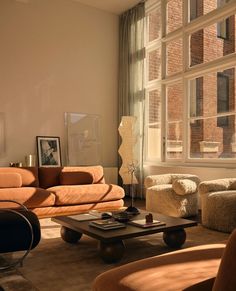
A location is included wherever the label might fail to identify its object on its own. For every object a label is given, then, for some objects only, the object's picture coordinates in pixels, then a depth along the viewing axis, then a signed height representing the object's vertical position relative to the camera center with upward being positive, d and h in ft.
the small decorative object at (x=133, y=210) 11.19 -2.25
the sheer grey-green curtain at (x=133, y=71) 21.40 +5.03
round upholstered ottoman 12.10 -2.50
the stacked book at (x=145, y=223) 9.23 -2.28
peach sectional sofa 14.49 -2.13
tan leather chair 3.98 -1.73
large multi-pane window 16.70 +3.70
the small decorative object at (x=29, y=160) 18.90 -0.91
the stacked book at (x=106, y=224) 8.94 -2.24
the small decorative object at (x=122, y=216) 9.86 -2.23
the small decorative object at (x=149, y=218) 9.61 -2.17
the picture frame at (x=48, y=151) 19.90 -0.38
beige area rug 7.46 -3.17
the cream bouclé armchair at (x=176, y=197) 14.42 -2.41
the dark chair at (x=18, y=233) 7.78 -2.16
